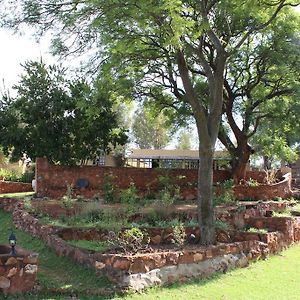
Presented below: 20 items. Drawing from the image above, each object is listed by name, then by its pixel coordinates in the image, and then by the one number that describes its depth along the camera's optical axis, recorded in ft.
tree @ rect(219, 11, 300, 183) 57.52
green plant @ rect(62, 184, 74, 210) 43.56
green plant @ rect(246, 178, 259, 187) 65.81
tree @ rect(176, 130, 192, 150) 164.99
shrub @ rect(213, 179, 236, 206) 55.54
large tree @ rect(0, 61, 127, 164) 56.95
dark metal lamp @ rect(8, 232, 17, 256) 23.21
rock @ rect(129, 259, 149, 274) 25.13
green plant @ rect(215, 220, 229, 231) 38.17
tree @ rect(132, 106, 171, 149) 152.35
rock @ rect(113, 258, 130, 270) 24.91
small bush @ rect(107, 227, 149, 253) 27.84
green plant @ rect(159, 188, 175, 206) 45.08
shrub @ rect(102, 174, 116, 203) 53.93
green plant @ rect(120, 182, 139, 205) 49.94
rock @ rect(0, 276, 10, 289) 22.43
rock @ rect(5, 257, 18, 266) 22.63
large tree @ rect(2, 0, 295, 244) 30.81
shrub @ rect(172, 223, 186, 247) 32.18
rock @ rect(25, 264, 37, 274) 23.09
